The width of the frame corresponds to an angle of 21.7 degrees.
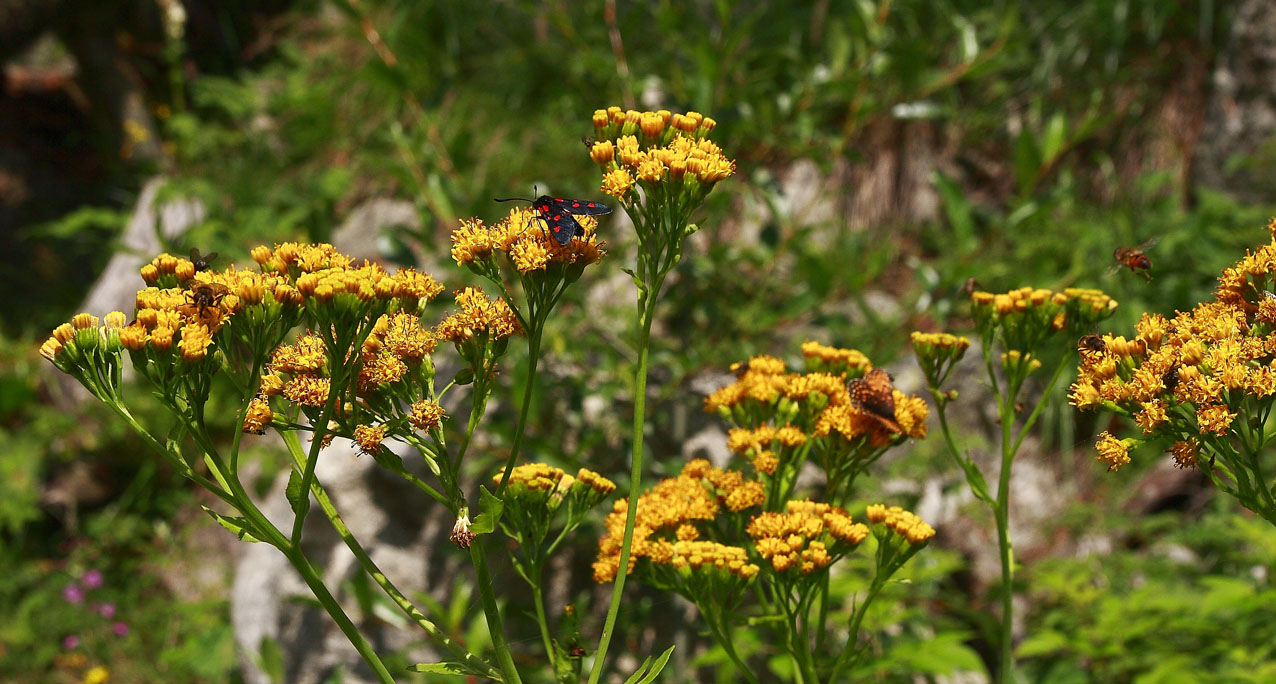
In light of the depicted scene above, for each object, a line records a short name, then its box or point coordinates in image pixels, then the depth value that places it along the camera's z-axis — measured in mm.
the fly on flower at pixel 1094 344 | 778
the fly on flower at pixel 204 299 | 744
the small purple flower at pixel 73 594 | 1922
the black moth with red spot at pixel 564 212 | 742
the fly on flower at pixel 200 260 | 784
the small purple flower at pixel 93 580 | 1971
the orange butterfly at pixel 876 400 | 783
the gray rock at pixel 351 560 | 1389
